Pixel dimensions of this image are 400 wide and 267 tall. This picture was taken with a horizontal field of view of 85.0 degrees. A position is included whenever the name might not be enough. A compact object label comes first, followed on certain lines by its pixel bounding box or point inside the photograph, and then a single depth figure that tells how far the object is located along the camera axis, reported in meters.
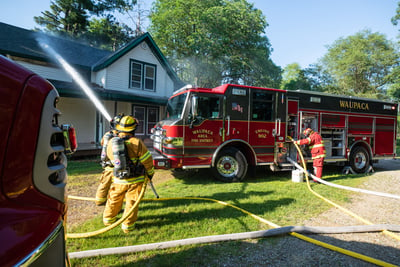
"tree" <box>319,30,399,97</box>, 29.67
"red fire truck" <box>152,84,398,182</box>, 5.80
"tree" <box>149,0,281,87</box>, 19.12
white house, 10.68
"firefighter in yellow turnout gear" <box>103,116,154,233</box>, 3.31
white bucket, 6.39
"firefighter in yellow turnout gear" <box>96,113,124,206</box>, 3.77
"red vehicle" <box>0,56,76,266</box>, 0.79
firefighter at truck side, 6.65
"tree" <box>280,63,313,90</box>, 33.31
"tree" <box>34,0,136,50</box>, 29.88
